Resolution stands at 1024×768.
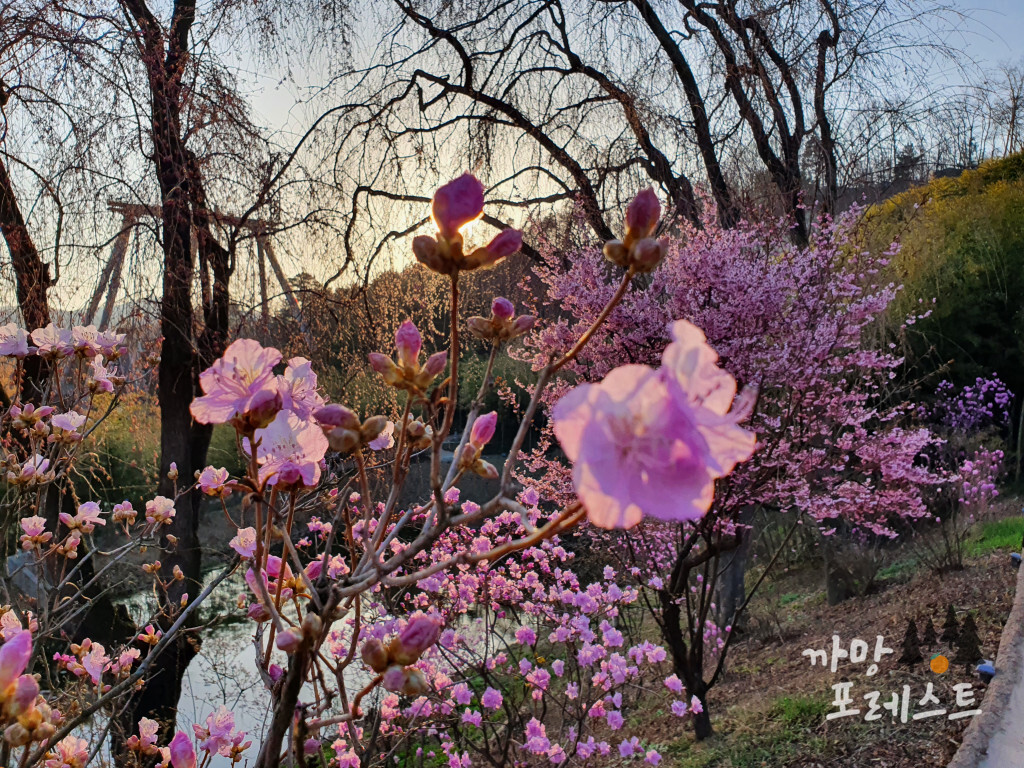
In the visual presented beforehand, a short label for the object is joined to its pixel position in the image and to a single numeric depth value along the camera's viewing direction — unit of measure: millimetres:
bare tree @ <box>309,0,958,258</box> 4117
